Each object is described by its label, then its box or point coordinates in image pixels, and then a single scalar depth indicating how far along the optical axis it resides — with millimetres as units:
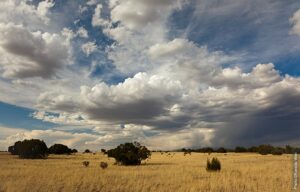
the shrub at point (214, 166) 18247
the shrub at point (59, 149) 53908
